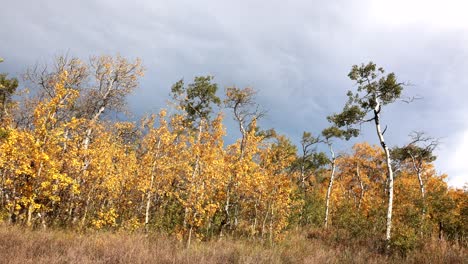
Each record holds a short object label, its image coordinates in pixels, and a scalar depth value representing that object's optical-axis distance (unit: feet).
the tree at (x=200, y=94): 80.79
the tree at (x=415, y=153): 87.61
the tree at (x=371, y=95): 57.62
